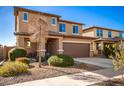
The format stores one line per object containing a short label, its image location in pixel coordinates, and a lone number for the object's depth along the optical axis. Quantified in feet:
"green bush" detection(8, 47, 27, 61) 24.26
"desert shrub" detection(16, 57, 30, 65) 20.73
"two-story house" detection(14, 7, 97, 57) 28.27
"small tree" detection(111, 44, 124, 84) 13.63
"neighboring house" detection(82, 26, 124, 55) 39.73
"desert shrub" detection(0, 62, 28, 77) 15.78
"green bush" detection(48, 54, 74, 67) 21.04
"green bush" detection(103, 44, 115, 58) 34.34
